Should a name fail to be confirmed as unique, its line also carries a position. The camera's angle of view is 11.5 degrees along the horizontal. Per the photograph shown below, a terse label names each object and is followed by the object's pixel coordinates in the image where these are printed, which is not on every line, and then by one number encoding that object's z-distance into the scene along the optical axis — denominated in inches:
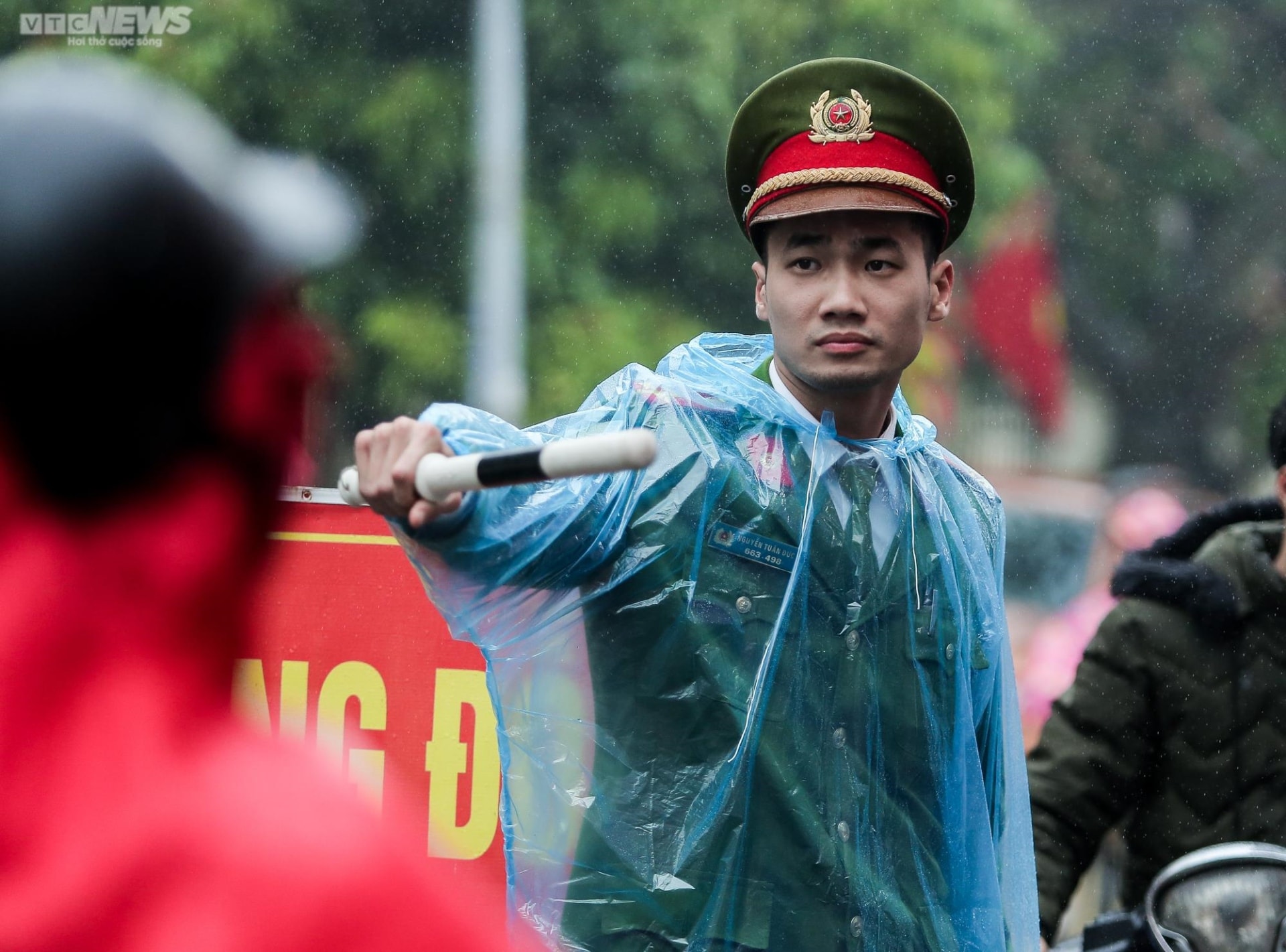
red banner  230.8
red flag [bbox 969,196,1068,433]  307.7
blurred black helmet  132.6
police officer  207.3
